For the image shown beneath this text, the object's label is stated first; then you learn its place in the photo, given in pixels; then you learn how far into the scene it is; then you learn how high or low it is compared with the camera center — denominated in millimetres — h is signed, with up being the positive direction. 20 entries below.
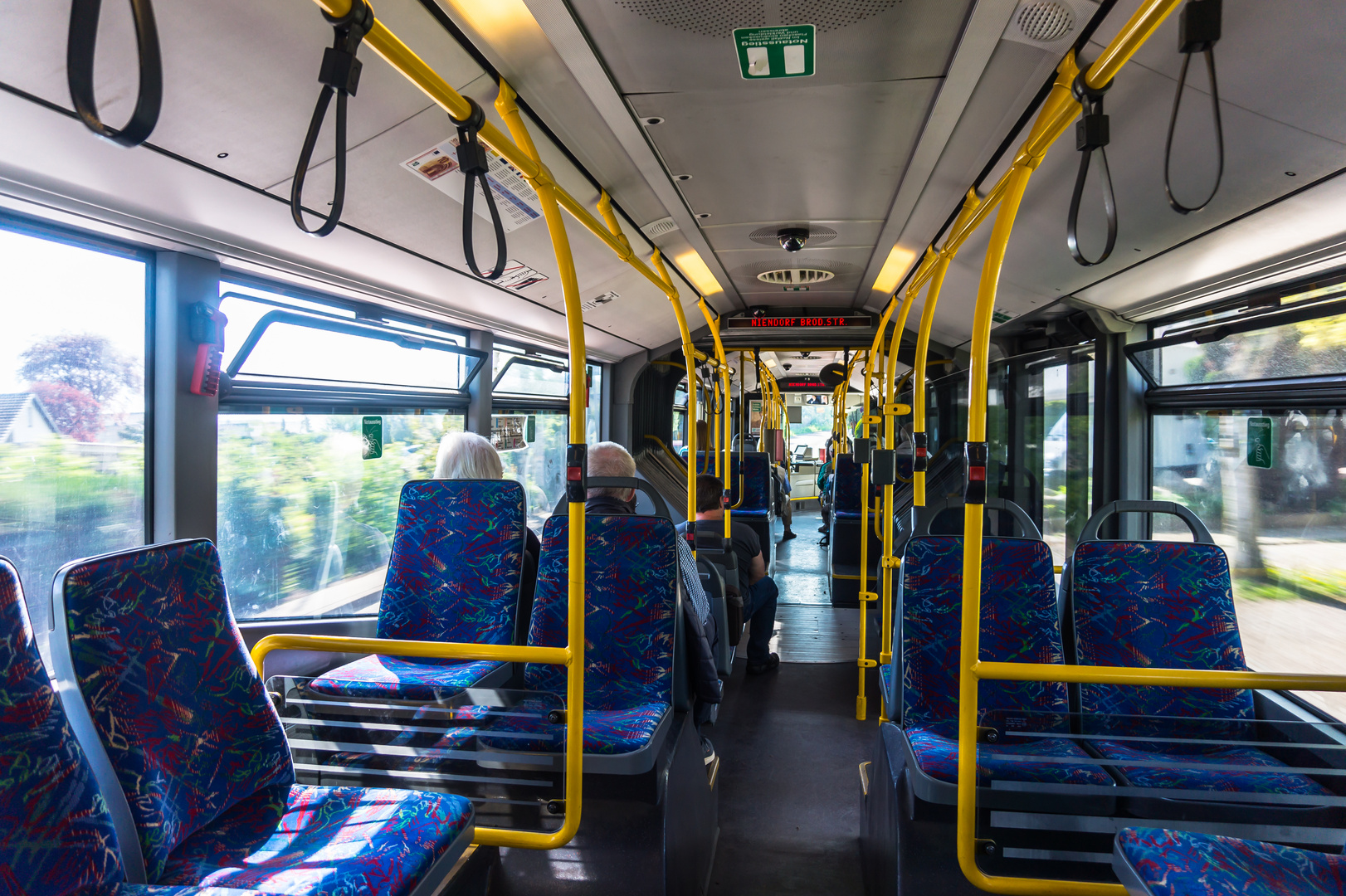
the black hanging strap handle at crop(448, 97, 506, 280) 1520 +674
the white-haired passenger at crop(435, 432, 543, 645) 3020 -25
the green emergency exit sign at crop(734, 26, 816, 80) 1917 +1193
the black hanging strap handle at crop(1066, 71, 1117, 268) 1394 +676
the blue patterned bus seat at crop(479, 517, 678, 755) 2400 -581
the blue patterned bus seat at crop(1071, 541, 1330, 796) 2312 -594
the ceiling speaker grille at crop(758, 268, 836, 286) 4984 +1345
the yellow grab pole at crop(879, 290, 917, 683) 3332 -547
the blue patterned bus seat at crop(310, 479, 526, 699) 2730 -451
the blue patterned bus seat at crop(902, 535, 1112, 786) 2273 -583
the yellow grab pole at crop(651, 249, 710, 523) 3424 +331
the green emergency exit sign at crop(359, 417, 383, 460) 3441 +100
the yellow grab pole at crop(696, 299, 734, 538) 4168 +647
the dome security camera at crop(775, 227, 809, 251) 3900 +1269
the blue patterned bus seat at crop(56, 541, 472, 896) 1381 -690
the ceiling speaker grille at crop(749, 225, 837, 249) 3904 +1300
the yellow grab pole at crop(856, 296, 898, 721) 3861 -604
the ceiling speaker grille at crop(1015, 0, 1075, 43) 1702 +1123
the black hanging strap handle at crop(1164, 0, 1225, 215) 1252 +805
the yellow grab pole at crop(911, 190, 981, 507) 2697 +446
